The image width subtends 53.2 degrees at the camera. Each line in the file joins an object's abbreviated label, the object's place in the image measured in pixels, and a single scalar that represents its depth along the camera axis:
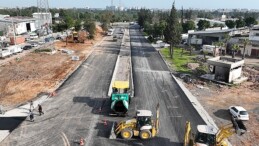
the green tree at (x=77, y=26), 92.12
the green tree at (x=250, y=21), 115.62
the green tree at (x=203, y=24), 111.06
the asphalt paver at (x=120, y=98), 26.89
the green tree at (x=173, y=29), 57.75
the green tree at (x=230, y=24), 113.73
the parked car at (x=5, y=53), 54.31
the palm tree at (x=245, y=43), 58.05
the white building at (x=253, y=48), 61.72
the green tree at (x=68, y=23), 93.00
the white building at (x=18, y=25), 88.74
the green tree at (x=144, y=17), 125.94
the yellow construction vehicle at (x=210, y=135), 19.70
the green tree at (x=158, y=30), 84.31
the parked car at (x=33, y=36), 84.69
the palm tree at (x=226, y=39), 64.81
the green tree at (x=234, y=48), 56.63
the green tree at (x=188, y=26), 102.00
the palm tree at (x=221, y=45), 60.34
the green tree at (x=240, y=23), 112.31
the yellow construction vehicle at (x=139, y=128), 22.27
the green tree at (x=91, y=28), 84.43
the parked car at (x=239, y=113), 26.89
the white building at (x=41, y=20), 103.25
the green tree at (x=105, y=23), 113.44
